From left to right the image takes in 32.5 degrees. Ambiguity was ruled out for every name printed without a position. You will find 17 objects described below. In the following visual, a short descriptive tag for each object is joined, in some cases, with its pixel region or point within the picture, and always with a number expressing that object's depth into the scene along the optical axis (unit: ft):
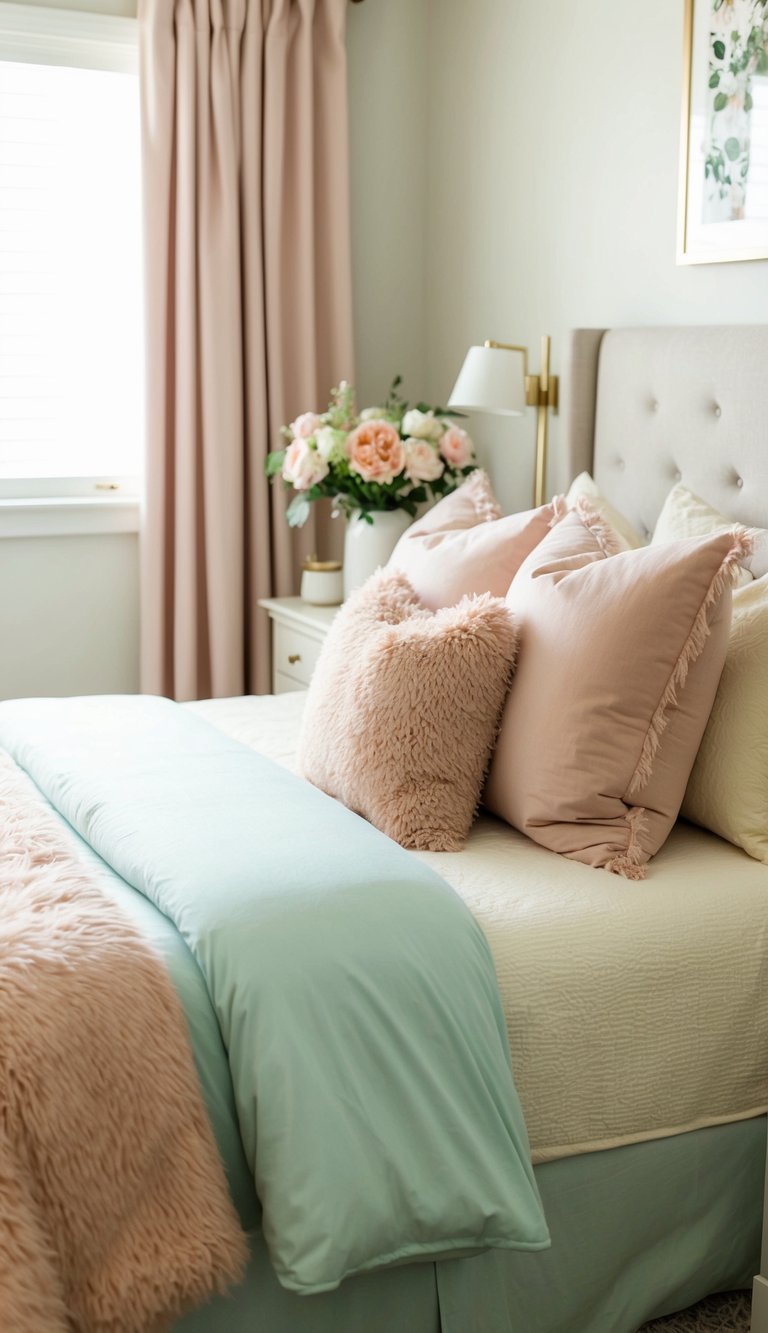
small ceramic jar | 11.09
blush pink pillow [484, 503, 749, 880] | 5.72
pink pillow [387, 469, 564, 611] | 7.16
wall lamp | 9.75
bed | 4.82
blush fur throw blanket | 4.08
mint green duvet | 4.39
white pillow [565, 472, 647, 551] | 7.83
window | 10.90
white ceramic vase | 10.55
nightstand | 10.52
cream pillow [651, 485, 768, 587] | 7.16
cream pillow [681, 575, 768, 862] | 5.92
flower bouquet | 10.11
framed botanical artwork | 7.96
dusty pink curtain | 10.98
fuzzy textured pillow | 6.07
